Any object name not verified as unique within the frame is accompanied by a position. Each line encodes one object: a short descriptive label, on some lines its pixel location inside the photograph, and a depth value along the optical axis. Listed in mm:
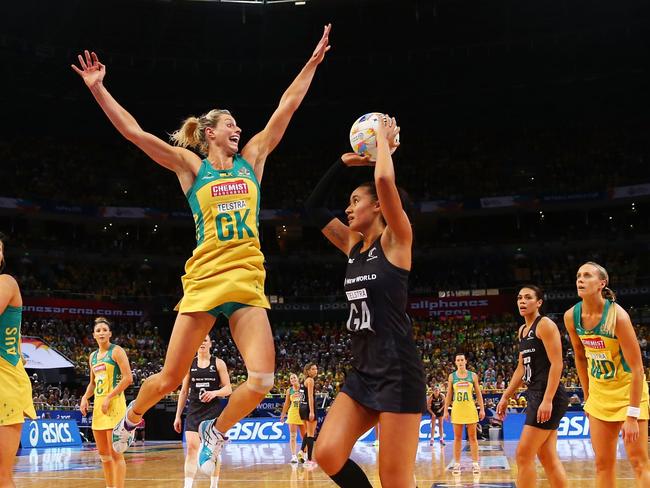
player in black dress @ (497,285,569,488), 7074
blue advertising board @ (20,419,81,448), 23359
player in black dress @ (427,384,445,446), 22266
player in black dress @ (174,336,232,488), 9680
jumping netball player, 5270
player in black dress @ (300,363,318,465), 17062
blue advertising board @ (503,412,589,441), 23828
